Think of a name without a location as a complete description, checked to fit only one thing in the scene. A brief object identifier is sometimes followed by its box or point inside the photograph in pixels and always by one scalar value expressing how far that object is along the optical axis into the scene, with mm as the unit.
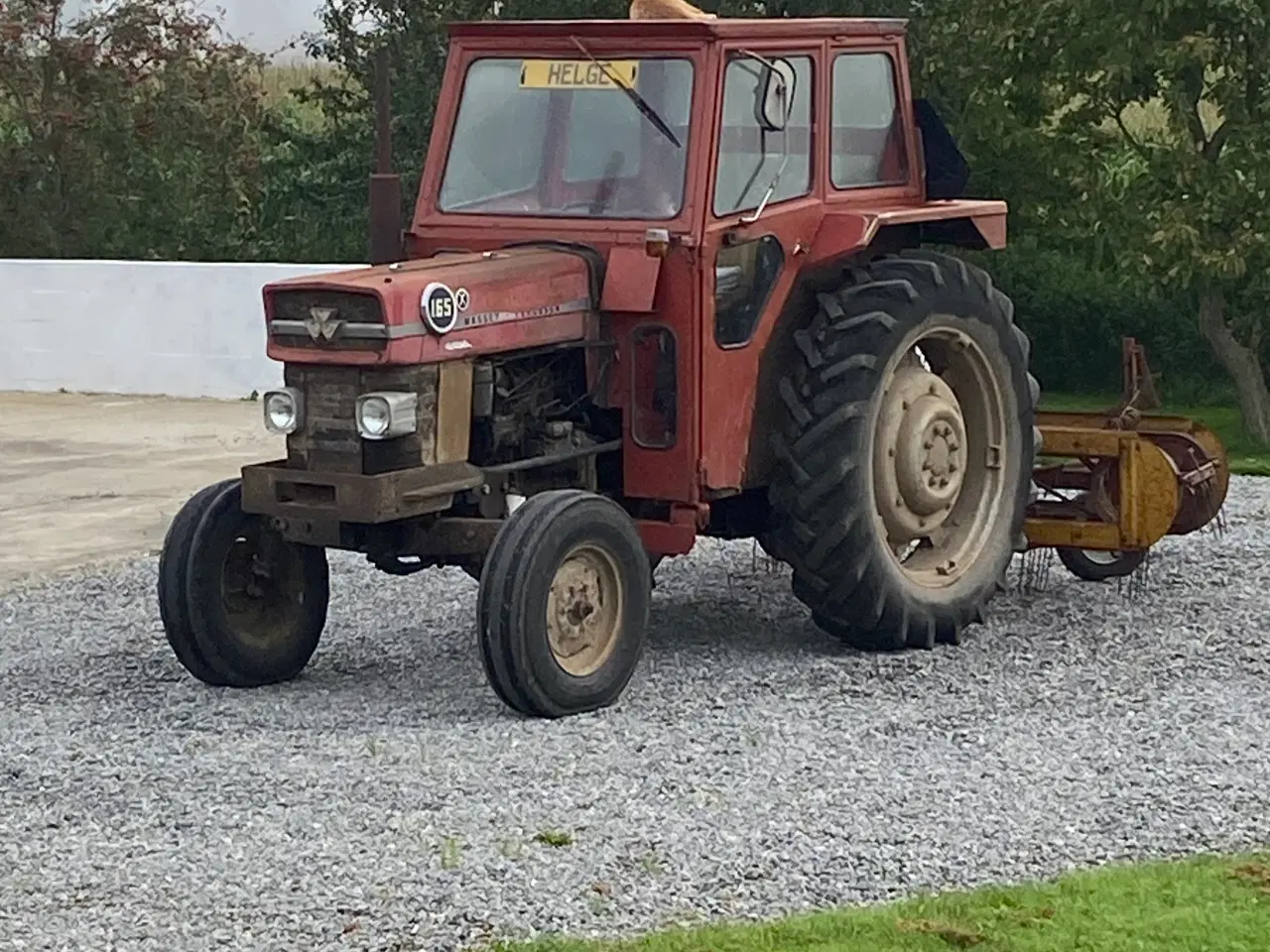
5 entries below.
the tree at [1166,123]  17219
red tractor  8352
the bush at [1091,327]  21250
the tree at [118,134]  23938
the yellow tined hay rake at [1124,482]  9953
